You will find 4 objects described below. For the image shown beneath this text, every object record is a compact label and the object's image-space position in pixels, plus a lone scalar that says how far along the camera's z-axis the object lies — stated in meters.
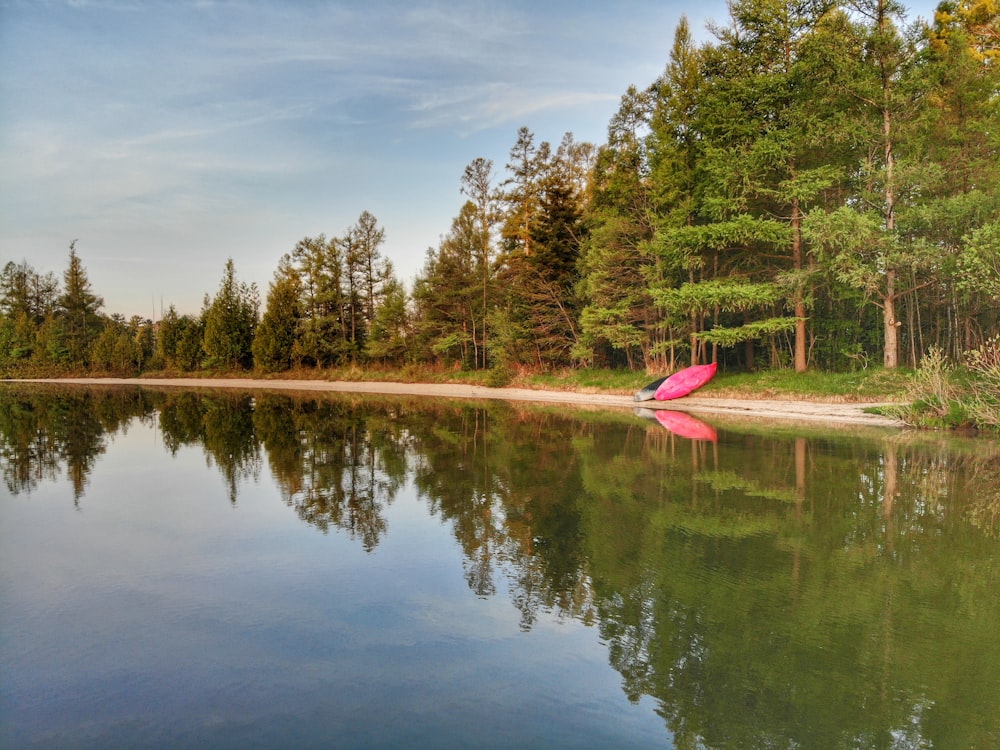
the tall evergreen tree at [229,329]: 47.75
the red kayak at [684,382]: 23.20
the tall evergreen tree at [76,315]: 54.41
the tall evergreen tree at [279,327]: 44.78
